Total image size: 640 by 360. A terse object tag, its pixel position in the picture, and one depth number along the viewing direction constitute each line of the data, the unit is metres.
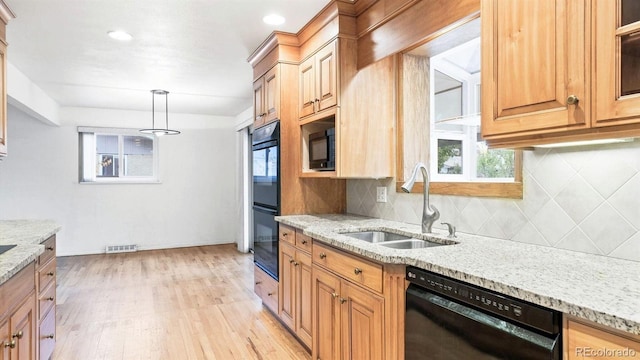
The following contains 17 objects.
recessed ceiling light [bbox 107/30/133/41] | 2.91
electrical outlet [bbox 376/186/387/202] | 2.82
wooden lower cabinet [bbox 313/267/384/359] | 1.77
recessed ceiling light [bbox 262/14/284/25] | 2.71
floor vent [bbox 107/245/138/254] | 6.06
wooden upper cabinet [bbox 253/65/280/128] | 3.15
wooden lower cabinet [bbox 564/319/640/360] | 0.92
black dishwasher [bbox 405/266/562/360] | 1.09
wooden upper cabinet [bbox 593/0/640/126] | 1.14
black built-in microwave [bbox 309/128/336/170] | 2.66
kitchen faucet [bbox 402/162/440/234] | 2.12
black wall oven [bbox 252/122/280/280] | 3.12
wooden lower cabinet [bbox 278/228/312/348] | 2.52
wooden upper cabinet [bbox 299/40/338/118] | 2.61
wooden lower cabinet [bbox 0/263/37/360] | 1.56
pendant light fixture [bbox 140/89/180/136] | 4.94
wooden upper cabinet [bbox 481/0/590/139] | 1.25
